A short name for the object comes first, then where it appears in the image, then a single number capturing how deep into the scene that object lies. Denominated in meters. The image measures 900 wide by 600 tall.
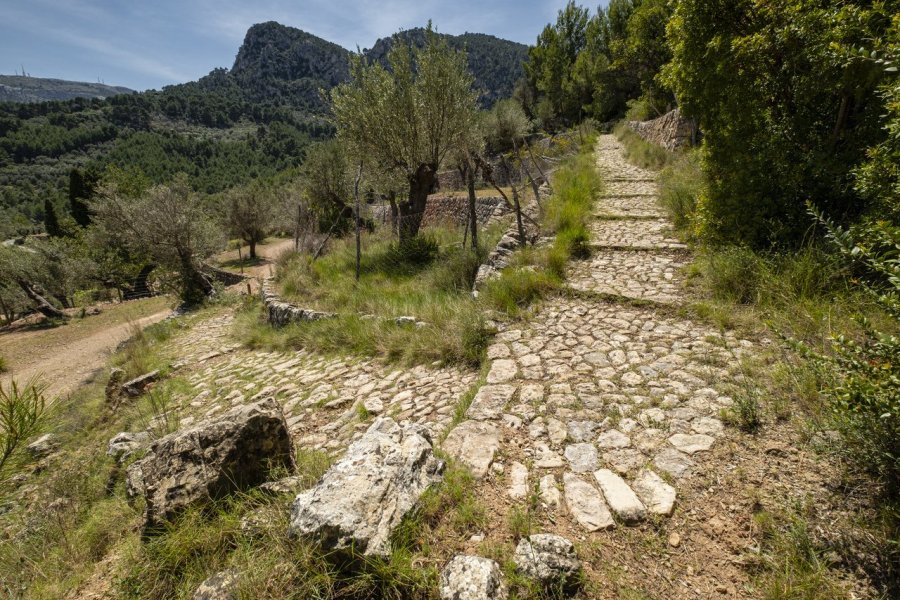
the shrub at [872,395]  1.83
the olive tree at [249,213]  30.00
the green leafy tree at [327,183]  22.83
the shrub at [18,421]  2.08
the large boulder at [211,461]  2.53
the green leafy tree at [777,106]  4.20
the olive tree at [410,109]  10.45
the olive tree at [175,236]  15.91
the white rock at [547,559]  1.90
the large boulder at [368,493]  2.01
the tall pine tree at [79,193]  34.44
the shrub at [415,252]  10.44
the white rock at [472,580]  1.80
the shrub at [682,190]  7.67
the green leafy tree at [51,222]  35.34
